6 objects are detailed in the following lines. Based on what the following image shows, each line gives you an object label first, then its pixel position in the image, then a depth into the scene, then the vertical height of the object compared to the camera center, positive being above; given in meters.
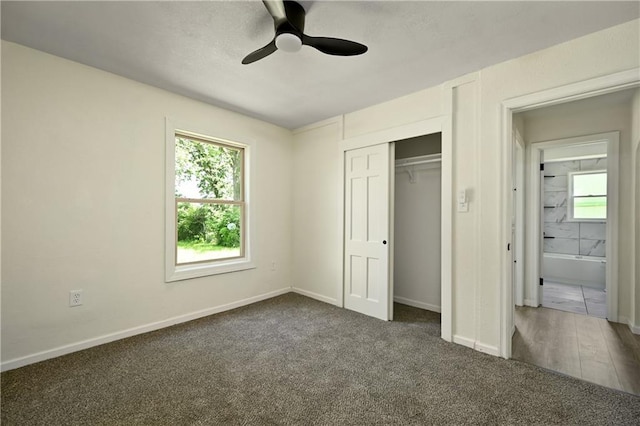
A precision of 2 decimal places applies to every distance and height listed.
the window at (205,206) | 3.13 +0.07
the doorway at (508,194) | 2.28 +0.18
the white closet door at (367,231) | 3.31 -0.22
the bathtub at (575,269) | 4.88 -1.00
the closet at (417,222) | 3.63 -0.11
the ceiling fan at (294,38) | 1.66 +1.11
